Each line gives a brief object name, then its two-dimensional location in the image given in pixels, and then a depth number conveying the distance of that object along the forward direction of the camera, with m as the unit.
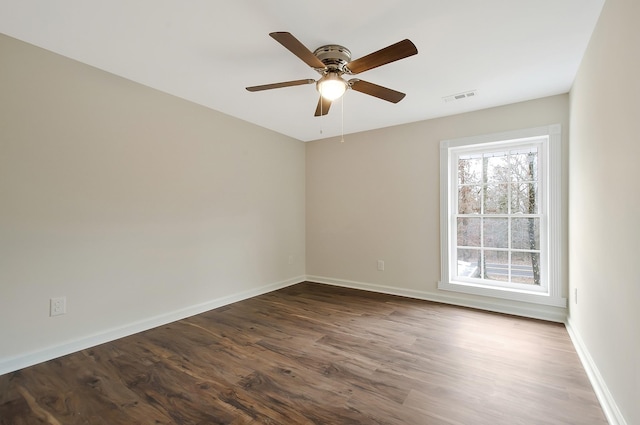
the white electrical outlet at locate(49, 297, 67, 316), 2.22
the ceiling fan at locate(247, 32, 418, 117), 1.71
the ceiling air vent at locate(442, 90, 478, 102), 2.90
